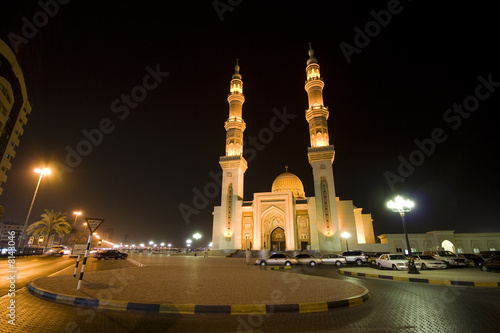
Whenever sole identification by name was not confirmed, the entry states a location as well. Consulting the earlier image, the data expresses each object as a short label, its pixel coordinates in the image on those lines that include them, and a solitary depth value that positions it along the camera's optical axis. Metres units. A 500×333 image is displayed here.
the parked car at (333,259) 23.52
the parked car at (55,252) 36.41
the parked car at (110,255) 27.73
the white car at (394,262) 16.80
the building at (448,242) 38.38
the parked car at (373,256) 30.72
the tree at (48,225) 37.19
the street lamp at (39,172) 22.96
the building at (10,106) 29.98
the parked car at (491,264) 15.18
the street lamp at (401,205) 16.42
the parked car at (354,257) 23.67
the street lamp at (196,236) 40.72
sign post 8.72
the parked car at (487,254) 27.00
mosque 40.34
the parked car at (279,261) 22.23
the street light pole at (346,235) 37.29
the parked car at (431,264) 17.55
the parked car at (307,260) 22.80
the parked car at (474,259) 20.61
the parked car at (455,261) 18.50
